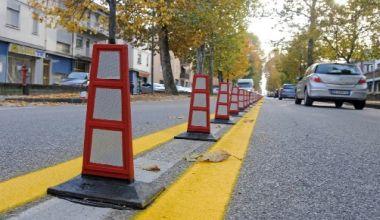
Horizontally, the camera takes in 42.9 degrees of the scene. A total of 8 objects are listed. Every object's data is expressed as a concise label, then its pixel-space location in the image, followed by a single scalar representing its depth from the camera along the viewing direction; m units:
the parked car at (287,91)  42.36
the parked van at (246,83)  60.91
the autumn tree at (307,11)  37.85
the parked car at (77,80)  27.17
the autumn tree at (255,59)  95.56
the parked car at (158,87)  49.50
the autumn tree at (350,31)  36.19
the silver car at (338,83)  16.83
